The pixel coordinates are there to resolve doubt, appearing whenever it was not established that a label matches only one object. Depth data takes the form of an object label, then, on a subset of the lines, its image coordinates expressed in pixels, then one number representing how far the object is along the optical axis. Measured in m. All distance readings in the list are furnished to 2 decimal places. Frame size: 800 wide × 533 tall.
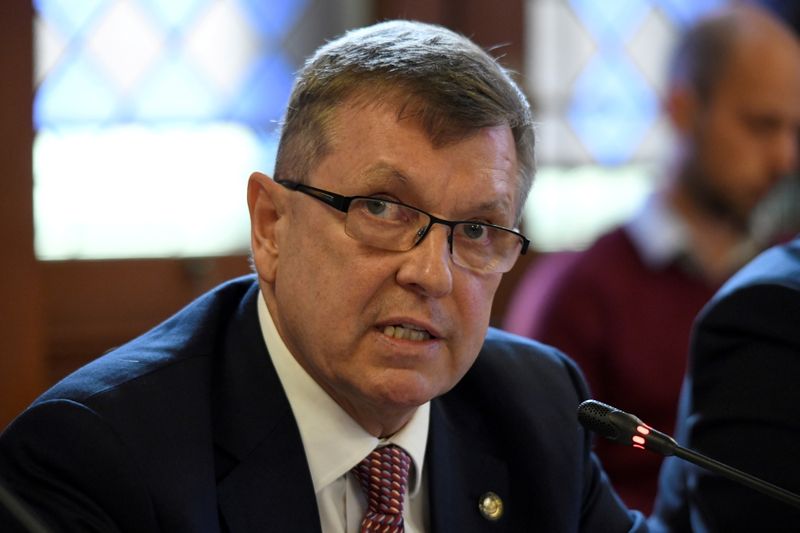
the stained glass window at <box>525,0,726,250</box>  7.93
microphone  3.13
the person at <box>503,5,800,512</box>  6.55
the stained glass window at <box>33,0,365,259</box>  6.27
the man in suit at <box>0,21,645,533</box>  3.12
